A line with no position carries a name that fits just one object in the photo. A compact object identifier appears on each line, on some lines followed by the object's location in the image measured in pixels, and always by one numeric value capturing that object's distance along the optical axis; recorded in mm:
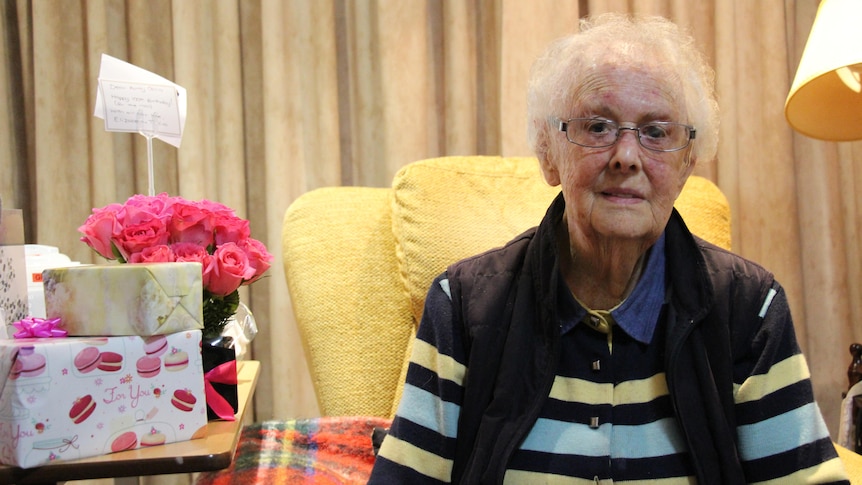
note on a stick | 1324
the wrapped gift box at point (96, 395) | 957
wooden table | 969
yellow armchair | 1551
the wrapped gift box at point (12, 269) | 1066
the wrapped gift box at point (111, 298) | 1026
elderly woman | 1058
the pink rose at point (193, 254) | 1187
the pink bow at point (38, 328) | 1018
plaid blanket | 1359
